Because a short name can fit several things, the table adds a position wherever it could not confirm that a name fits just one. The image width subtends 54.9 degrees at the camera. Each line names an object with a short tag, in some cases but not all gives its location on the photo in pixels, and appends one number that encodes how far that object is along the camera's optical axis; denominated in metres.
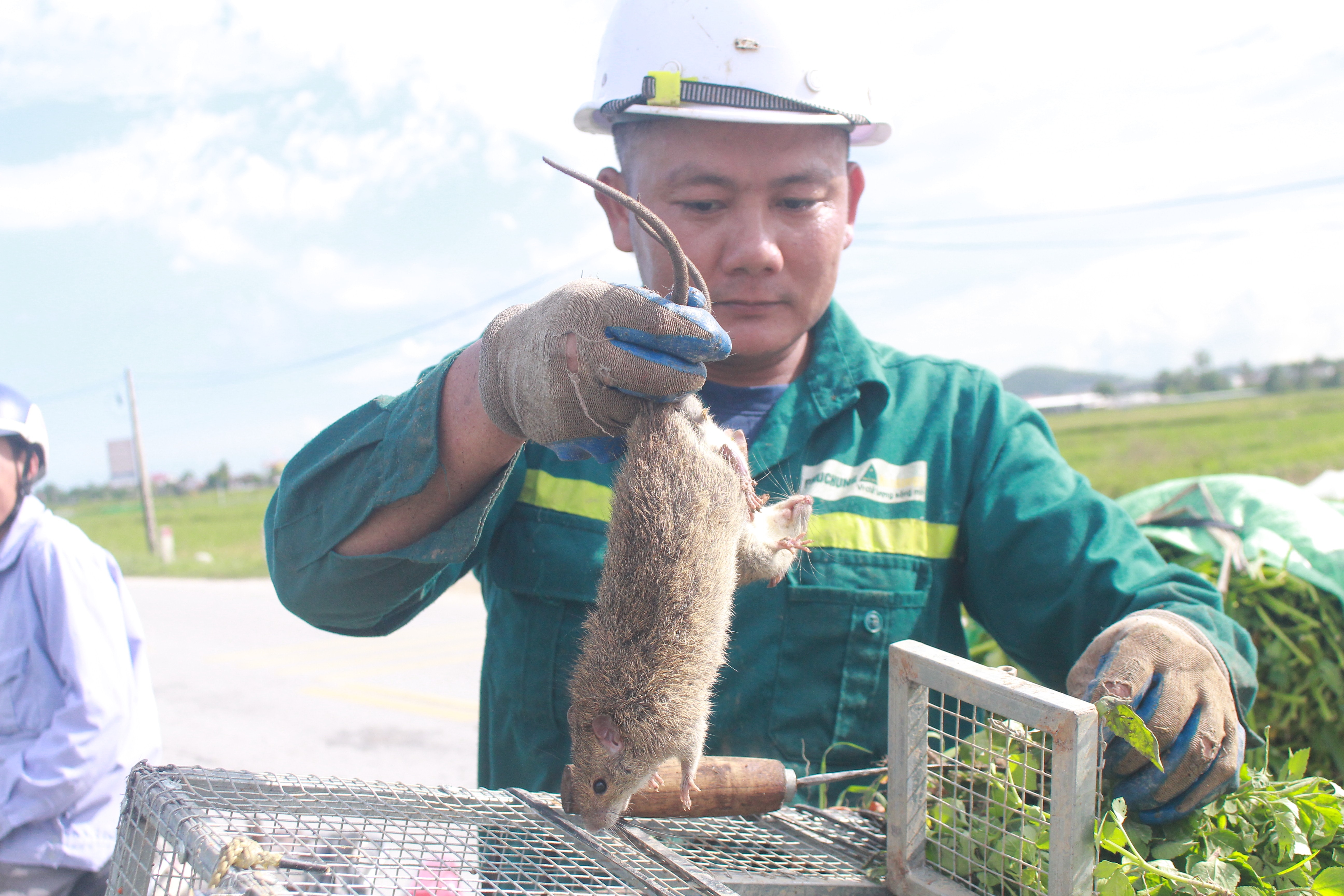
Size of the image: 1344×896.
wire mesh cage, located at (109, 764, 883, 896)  0.72
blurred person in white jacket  1.17
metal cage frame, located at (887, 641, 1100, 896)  0.71
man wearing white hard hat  0.88
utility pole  20.63
